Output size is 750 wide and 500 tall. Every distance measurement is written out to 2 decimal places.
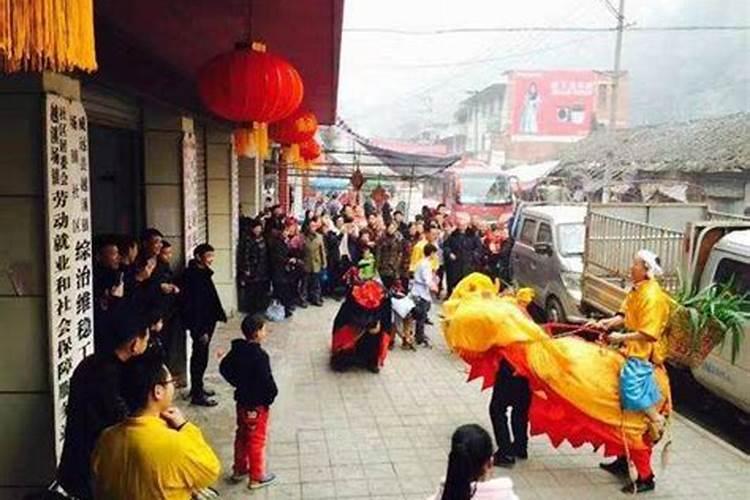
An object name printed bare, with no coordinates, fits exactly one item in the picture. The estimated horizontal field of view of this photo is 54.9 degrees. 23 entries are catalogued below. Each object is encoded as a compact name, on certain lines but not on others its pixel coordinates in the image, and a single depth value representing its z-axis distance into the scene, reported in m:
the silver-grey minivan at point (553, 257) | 11.02
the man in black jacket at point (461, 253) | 12.98
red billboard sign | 52.00
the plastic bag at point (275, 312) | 12.11
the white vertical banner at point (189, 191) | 8.59
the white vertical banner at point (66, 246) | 4.67
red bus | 25.91
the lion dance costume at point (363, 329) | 9.06
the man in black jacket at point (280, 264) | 12.00
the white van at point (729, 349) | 6.96
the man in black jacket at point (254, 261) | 11.84
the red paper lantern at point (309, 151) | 14.22
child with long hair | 3.14
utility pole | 21.52
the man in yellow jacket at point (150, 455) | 3.29
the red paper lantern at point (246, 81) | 5.09
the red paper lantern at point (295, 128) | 11.04
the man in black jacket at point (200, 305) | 7.54
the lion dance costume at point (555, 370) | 5.84
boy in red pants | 5.66
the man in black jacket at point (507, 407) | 6.37
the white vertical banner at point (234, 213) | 12.02
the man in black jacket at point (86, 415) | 4.01
